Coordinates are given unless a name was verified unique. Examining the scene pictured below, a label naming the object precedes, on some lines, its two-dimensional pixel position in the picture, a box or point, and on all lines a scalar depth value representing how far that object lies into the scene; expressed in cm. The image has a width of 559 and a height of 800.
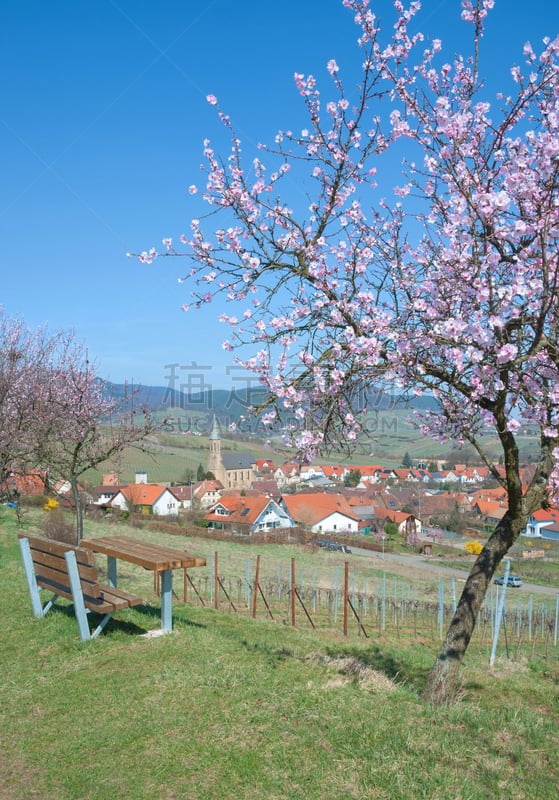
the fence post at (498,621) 887
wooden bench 624
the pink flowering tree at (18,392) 1626
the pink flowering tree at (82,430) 1217
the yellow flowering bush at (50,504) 3073
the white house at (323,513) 6372
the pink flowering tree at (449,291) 475
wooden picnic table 643
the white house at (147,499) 6022
